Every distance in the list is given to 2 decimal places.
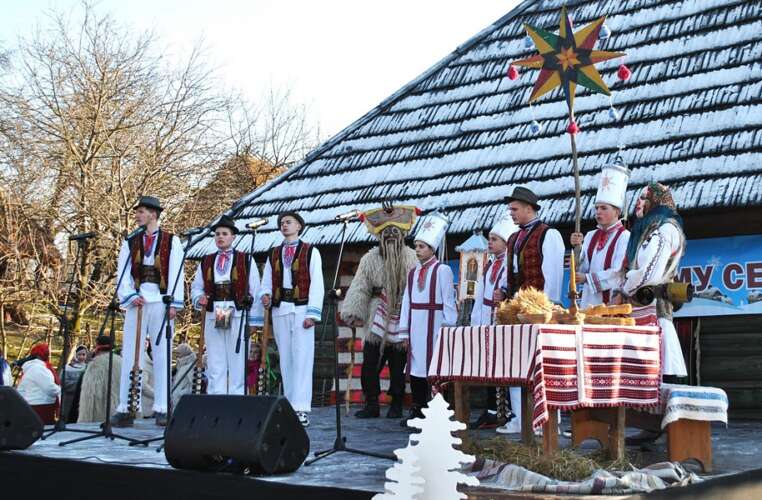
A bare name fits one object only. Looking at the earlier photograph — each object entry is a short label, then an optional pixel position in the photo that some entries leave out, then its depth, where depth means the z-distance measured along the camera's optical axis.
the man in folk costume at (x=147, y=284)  8.50
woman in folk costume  6.36
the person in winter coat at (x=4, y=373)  11.06
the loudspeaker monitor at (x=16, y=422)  6.88
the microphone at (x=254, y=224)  7.28
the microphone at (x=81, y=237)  7.85
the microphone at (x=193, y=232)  7.47
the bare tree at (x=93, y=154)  20.53
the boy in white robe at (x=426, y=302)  8.44
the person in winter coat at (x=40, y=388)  10.27
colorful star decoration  7.07
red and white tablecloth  5.40
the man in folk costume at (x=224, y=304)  8.72
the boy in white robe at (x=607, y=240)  6.69
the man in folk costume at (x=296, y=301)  8.52
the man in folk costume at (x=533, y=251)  6.99
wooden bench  5.70
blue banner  8.70
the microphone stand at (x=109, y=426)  7.29
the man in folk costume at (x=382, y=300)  9.26
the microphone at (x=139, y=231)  8.45
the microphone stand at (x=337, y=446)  6.17
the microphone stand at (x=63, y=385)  7.51
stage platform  5.35
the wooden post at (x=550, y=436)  5.38
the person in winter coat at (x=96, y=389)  9.98
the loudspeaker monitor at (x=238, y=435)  5.61
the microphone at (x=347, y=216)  7.19
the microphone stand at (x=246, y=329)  7.09
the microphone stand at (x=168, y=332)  7.15
